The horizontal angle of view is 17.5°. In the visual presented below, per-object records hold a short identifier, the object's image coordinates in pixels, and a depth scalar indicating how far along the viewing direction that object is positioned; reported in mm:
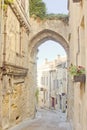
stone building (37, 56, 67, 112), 35375
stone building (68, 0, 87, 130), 6309
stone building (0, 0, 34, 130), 12285
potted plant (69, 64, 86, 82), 6248
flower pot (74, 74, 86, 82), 6220
